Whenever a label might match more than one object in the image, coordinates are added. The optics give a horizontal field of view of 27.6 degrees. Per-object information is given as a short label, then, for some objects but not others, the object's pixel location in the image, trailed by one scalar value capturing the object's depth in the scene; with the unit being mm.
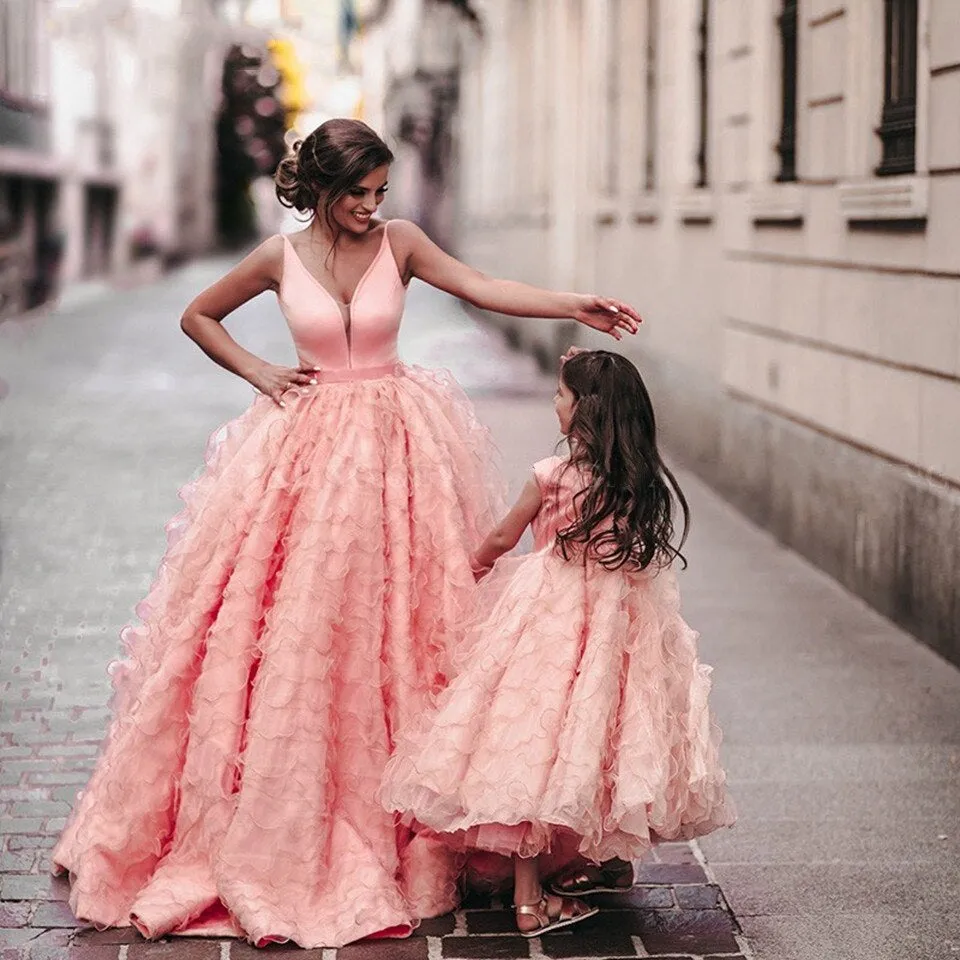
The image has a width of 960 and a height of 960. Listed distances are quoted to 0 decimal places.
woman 4648
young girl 4340
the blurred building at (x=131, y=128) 30734
